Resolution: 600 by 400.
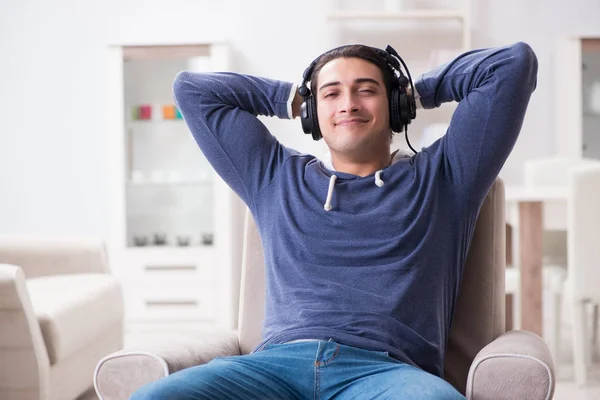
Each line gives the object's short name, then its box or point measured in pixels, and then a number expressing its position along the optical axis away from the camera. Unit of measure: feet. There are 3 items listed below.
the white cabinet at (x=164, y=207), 15.21
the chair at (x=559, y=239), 10.30
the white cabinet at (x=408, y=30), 16.08
